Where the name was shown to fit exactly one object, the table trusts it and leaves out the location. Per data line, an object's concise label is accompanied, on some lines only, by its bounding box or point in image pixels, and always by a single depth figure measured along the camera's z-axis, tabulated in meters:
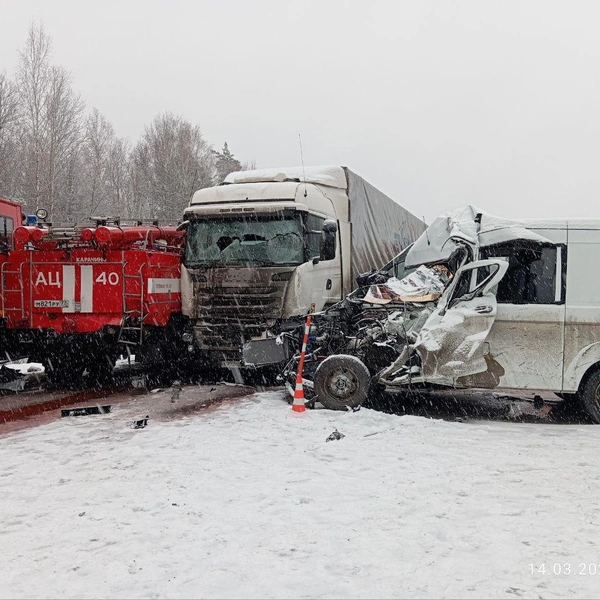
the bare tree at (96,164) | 46.44
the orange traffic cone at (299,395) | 7.83
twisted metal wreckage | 7.82
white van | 7.75
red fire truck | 10.36
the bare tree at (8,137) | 36.28
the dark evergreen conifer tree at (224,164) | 62.53
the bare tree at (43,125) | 36.84
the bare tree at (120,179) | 53.81
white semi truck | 10.13
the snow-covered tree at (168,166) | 50.53
